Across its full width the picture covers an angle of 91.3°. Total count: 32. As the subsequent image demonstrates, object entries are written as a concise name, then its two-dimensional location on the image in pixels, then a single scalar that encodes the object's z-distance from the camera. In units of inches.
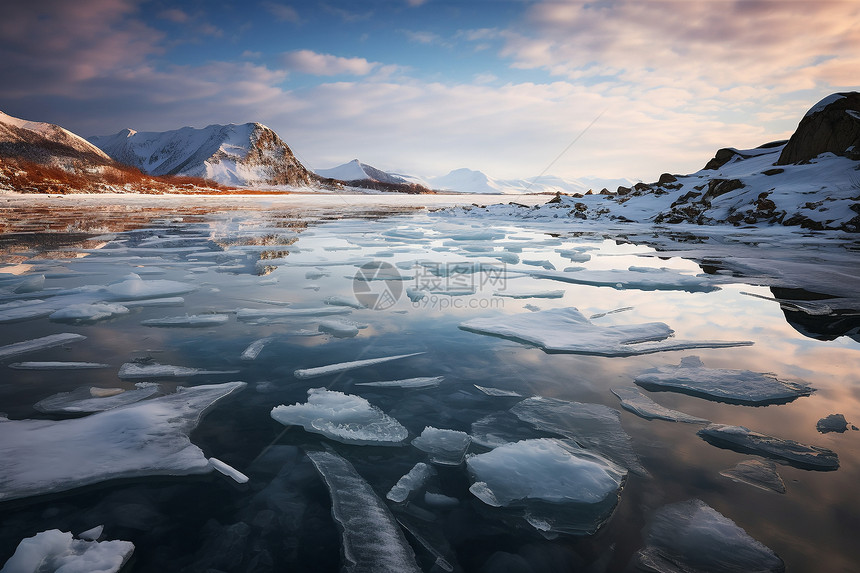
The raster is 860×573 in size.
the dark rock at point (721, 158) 863.1
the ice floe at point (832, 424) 87.9
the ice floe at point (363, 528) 56.0
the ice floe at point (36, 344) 123.6
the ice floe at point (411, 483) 68.0
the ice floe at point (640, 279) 223.6
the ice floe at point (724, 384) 101.3
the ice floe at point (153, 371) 110.3
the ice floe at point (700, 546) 55.9
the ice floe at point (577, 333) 132.4
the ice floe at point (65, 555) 51.3
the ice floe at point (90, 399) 91.9
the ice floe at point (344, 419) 83.8
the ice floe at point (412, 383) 108.4
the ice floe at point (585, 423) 80.3
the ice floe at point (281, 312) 164.1
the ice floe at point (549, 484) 64.9
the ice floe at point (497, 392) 104.3
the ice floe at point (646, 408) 92.4
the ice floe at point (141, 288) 185.6
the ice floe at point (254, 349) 123.9
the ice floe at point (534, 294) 205.3
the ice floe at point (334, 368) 113.0
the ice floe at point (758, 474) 70.7
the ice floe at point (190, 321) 152.4
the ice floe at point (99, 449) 69.0
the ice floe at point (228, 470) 70.6
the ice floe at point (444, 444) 78.8
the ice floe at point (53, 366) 113.8
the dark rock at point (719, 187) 651.5
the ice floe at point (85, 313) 155.7
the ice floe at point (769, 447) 76.7
